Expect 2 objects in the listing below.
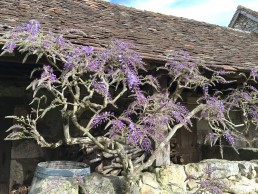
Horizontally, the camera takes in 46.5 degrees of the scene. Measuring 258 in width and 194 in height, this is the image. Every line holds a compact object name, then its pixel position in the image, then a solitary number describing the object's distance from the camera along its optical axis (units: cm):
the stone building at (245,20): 1163
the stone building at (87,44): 403
